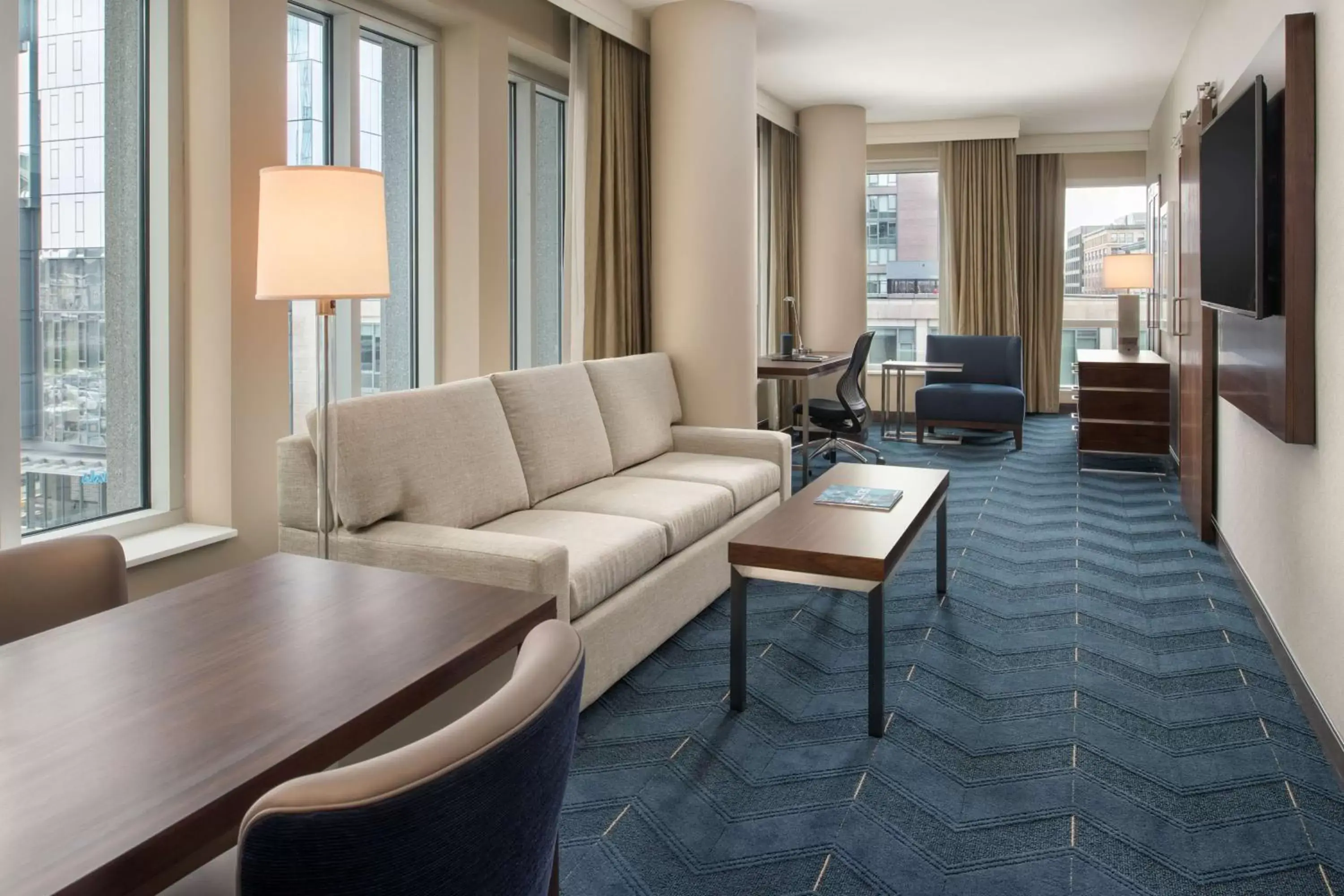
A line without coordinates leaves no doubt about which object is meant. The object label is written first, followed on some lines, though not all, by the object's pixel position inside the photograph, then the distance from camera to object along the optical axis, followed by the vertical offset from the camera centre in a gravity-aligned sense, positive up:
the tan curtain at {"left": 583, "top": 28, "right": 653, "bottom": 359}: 4.89 +1.03
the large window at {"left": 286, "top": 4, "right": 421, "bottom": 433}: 3.64 +1.00
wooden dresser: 6.36 -0.02
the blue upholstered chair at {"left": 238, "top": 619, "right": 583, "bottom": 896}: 0.77 -0.34
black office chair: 6.46 -0.05
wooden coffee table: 2.63 -0.42
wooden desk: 5.93 +0.20
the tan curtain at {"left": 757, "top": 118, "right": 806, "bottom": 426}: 7.64 +1.39
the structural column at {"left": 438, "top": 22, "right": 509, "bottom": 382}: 4.15 +0.88
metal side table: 7.60 +0.19
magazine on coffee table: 3.33 -0.33
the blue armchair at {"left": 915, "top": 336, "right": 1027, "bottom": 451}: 7.44 +0.11
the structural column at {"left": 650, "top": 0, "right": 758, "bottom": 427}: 4.98 +1.07
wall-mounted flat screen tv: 2.86 +0.64
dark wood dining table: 0.93 -0.37
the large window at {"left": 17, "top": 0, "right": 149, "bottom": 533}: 2.68 +0.41
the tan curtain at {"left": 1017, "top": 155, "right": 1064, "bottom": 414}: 9.24 +1.32
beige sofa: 2.76 -0.33
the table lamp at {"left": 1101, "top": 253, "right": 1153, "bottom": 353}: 7.31 +0.93
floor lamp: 2.41 +0.43
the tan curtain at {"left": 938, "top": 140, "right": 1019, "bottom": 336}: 8.81 +1.54
